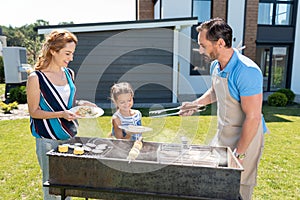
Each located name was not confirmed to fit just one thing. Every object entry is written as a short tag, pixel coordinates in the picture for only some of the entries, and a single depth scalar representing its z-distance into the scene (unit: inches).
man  57.6
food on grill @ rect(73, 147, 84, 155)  54.4
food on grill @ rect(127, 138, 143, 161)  53.0
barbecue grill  46.6
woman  65.4
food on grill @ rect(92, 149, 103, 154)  57.0
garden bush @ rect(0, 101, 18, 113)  261.0
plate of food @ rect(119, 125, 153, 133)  61.3
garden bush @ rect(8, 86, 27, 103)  319.6
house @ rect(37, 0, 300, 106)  305.6
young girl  82.5
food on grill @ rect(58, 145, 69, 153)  56.2
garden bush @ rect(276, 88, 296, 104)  346.0
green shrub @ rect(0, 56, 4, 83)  606.7
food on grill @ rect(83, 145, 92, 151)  57.7
